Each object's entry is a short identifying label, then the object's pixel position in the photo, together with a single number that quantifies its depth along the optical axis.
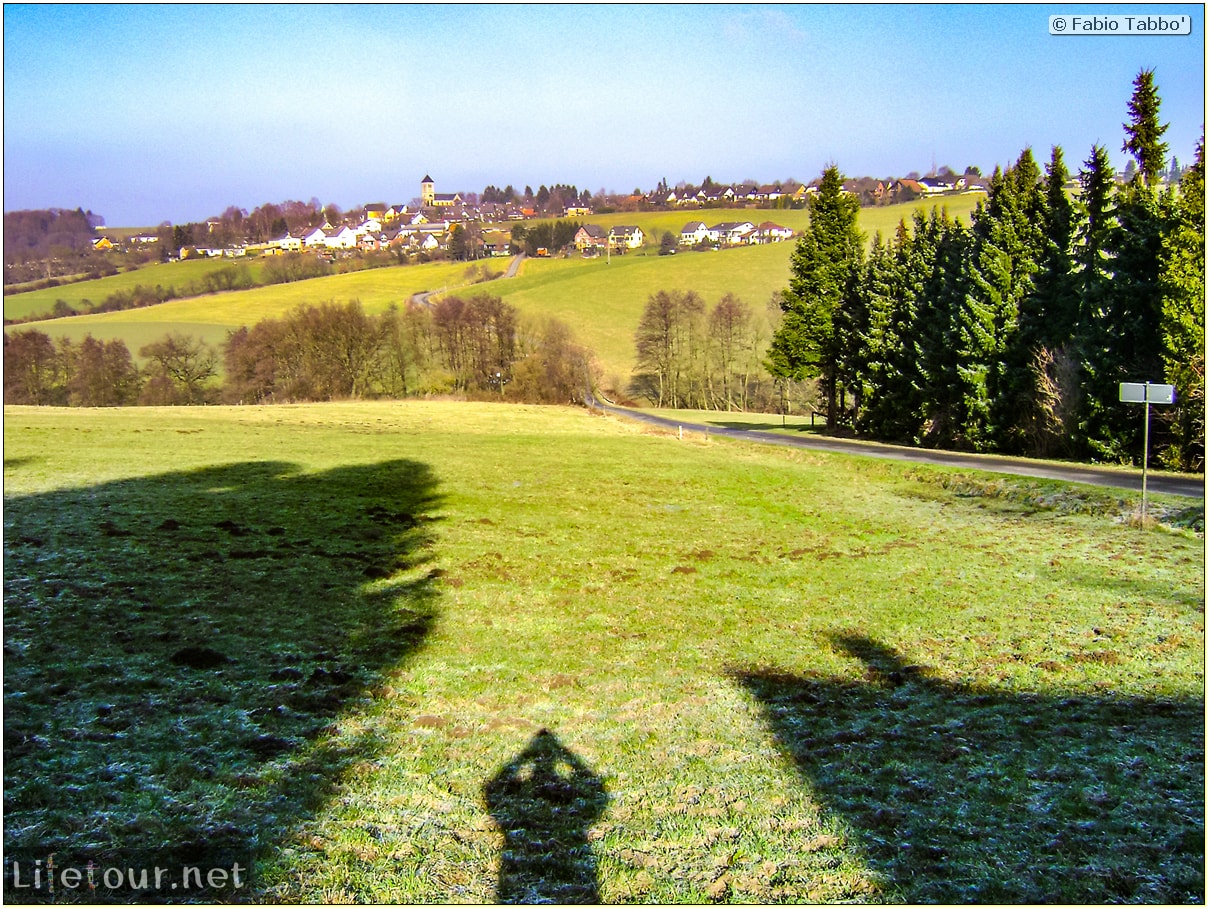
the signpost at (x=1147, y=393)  16.48
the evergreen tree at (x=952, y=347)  35.50
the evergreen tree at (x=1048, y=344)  31.81
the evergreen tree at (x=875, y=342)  43.81
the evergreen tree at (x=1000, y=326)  34.84
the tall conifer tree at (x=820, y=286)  53.03
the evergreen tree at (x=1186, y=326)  25.70
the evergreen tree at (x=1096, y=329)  29.05
